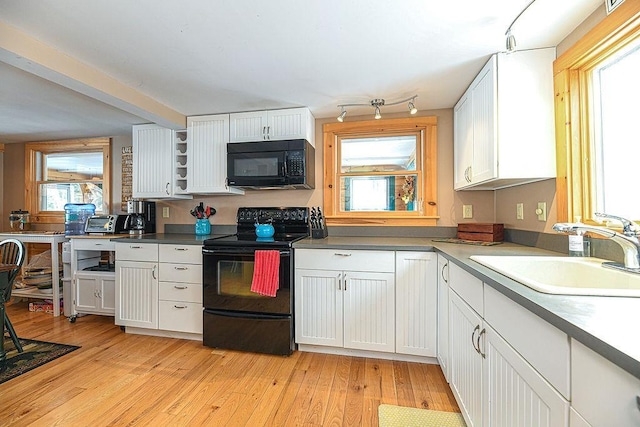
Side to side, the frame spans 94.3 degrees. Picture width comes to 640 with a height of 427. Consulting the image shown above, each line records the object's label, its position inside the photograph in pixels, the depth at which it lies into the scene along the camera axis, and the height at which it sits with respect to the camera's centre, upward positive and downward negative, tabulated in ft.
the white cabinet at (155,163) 9.96 +1.85
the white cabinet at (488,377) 2.64 -1.86
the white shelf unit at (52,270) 10.34 -1.81
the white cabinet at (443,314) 6.08 -2.16
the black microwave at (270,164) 8.50 +1.53
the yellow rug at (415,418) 5.10 -3.60
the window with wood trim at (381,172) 9.02 +1.36
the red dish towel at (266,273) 7.31 -1.42
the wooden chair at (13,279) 7.25 -1.54
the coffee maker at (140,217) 10.41 +0.01
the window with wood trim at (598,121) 4.53 +1.58
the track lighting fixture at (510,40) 4.71 +2.79
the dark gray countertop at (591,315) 1.81 -0.82
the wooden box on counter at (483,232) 7.34 -0.46
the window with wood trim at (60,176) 12.57 +1.84
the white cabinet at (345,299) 7.11 -2.06
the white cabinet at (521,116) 5.77 +1.93
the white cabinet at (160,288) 8.27 -2.02
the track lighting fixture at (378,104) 8.08 +3.18
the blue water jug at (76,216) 11.21 +0.08
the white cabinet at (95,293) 9.71 -2.49
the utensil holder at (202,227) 10.25 -0.35
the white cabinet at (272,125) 8.82 +2.76
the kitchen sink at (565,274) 2.97 -0.83
